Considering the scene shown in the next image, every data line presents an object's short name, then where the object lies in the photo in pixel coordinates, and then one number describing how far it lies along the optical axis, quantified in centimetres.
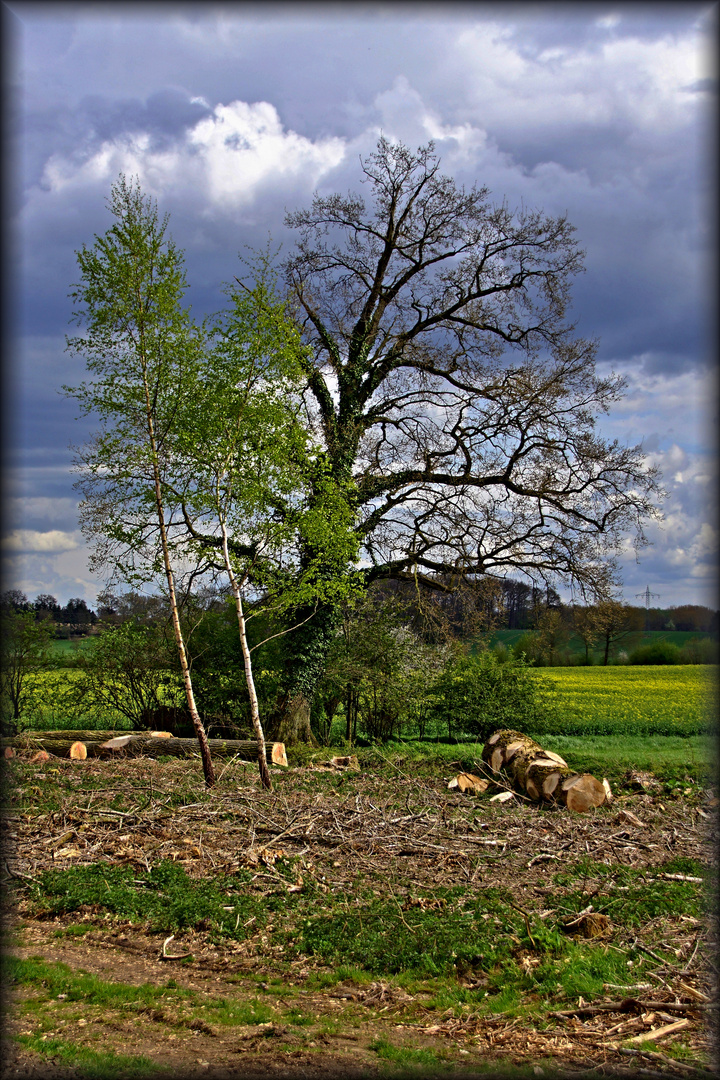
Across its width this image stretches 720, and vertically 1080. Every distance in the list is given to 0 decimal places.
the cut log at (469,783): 1404
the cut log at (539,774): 1238
